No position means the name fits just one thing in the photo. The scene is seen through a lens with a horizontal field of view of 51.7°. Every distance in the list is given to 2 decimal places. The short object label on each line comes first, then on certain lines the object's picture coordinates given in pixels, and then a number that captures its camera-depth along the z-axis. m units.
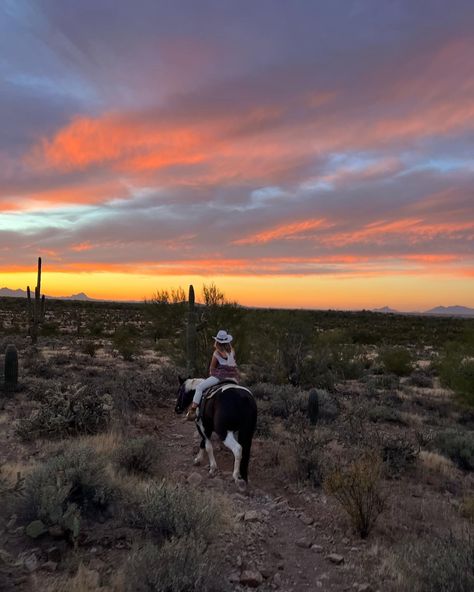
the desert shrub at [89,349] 26.45
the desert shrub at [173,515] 5.49
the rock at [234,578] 5.08
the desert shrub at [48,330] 36.47
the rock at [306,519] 6.71
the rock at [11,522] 5.57
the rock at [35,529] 5.31
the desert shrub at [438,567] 4.40
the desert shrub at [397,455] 9.27
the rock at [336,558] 5.62
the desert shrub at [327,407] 13.48
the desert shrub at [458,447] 10.41
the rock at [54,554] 5.00
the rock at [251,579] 5.06
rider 9.02
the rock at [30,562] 4.75
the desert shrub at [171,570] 4.33
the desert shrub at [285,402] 13.48
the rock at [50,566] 4.80
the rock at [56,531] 5.35
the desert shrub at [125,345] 26.34
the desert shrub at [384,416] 14.31
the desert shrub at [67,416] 9.79
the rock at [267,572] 5.27
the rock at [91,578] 4.47
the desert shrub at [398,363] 24.97
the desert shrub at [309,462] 8.12
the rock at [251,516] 6.59
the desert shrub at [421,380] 21.97
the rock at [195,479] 7.90
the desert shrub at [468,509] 7.12
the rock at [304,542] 6.00
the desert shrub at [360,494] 6.32
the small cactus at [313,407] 12.79
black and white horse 7.99
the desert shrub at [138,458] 7.96
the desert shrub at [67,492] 5.51
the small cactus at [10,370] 13.88
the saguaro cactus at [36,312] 28.50
